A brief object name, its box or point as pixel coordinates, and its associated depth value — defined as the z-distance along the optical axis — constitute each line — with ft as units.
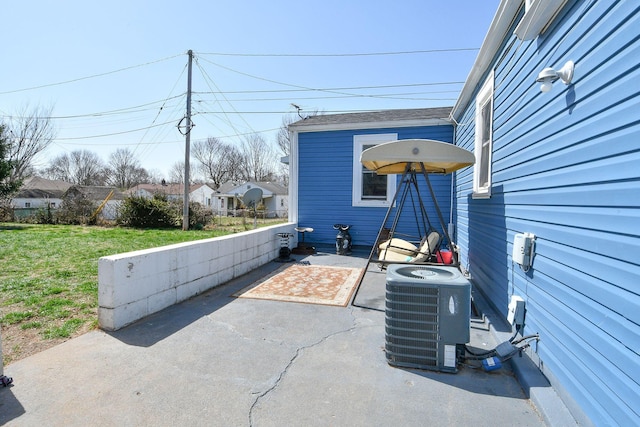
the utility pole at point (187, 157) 44.27
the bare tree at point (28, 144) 82.84
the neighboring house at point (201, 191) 146.03
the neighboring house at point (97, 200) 54.39
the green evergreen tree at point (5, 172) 51.31
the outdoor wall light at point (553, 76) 7.04
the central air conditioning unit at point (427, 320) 8.68
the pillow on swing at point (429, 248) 16.35
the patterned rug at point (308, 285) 15.15
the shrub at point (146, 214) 48.37
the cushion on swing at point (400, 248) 18.45
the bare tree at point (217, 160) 155.33
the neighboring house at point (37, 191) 106.73
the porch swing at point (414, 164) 13.34
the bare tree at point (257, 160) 139.64
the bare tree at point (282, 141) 118.11
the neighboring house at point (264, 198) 123.75
